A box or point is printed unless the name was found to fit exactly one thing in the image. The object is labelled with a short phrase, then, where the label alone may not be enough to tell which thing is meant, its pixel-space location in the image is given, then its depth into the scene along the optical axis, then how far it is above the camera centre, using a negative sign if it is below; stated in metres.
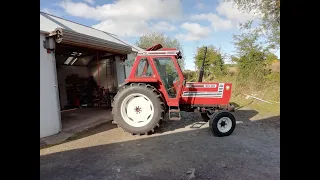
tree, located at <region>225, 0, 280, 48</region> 7.75 +3.26
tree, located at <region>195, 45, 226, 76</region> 12.16 +1.57
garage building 4.89 +0.45
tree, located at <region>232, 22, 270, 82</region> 10.68 +1.51
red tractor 4.94 -0.24
